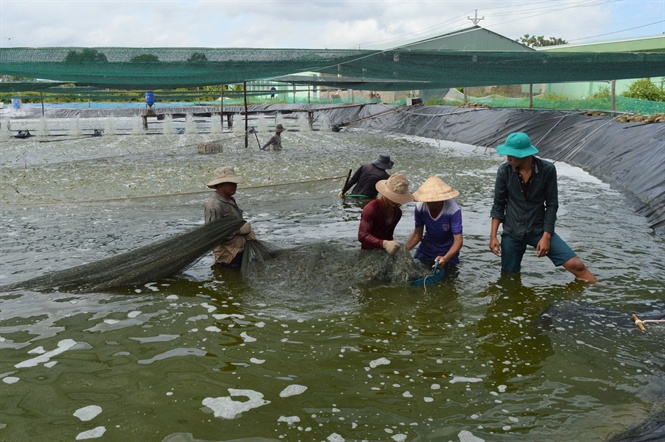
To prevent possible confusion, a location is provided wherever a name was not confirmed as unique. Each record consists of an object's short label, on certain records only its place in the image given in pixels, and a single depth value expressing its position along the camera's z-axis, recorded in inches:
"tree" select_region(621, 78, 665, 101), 945.5
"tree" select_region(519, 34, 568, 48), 2701.8
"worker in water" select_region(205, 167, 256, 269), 224.8
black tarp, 399.2
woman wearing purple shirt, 203.2
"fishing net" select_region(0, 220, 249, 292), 213.8
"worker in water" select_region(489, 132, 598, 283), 196.9
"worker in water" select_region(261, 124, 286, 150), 741.2
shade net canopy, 422.9
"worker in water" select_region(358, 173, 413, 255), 201.2
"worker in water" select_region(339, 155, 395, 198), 362.3
